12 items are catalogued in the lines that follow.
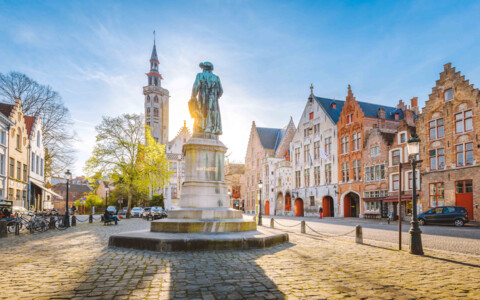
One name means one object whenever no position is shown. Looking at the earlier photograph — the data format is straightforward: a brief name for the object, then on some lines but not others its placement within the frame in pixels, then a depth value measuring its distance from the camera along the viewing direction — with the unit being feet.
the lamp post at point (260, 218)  77.37
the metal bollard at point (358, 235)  38.45
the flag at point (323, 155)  127.77
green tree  118.52
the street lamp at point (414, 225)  29.81
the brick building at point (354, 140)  119.33
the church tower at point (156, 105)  258.78
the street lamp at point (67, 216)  66.03
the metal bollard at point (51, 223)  62.82
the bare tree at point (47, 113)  98.37
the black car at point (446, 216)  73.41
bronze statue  40.96
